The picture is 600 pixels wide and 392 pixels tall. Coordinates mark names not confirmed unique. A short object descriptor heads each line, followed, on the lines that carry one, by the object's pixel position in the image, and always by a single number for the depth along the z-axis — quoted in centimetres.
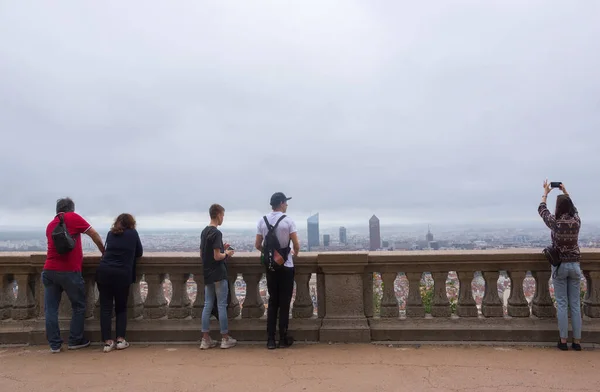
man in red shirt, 500
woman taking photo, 466
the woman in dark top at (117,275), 500
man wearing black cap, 486
